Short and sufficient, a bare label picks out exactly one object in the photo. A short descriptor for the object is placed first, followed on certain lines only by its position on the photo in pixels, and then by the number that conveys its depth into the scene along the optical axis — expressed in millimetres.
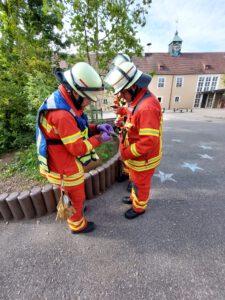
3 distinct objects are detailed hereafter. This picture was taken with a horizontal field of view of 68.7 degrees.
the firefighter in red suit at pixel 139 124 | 1805
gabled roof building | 27562
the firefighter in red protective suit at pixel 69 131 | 1558
